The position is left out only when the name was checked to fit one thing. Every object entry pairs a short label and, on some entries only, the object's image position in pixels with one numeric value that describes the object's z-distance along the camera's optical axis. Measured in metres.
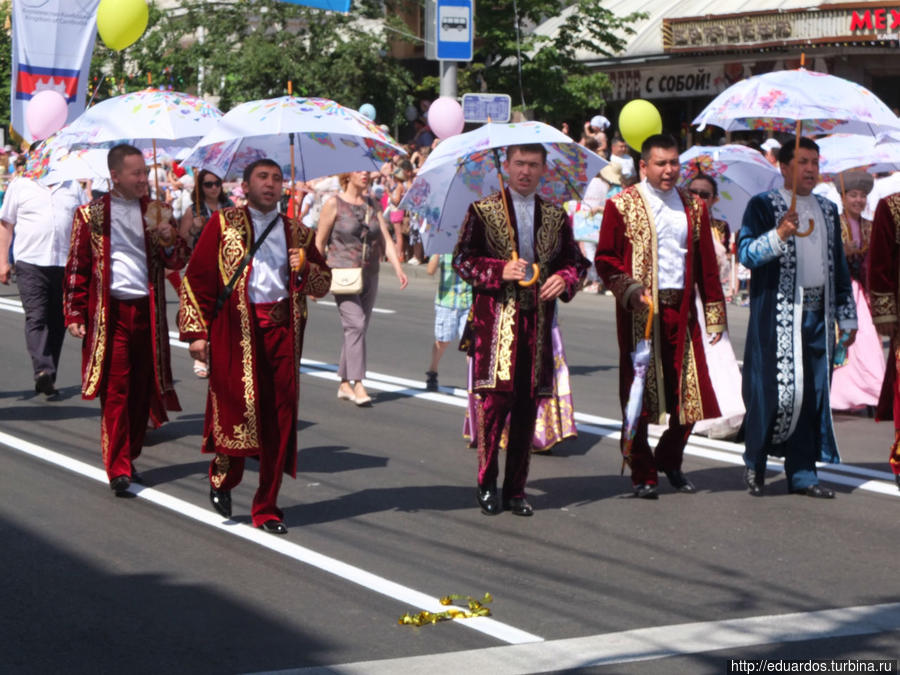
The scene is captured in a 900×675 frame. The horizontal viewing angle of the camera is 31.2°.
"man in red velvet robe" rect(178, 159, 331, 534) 7.58
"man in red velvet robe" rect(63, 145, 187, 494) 8.78
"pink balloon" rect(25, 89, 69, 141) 14.02
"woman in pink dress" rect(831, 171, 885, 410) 11.44
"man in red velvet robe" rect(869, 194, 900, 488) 8.20
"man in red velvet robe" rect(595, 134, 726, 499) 8.19
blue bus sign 18.41
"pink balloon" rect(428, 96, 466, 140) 17.52
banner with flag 15.66
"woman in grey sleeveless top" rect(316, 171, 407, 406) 11.86
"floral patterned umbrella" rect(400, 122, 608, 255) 8.43
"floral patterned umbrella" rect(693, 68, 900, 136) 8.06
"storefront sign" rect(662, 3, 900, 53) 24.69
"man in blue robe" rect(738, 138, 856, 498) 8.30
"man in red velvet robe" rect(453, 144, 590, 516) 7.90
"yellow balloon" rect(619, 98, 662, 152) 12.22
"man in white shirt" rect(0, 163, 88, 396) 12.10
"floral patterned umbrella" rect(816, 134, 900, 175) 11.83
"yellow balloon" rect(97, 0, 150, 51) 11.66
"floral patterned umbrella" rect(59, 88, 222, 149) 9.15
